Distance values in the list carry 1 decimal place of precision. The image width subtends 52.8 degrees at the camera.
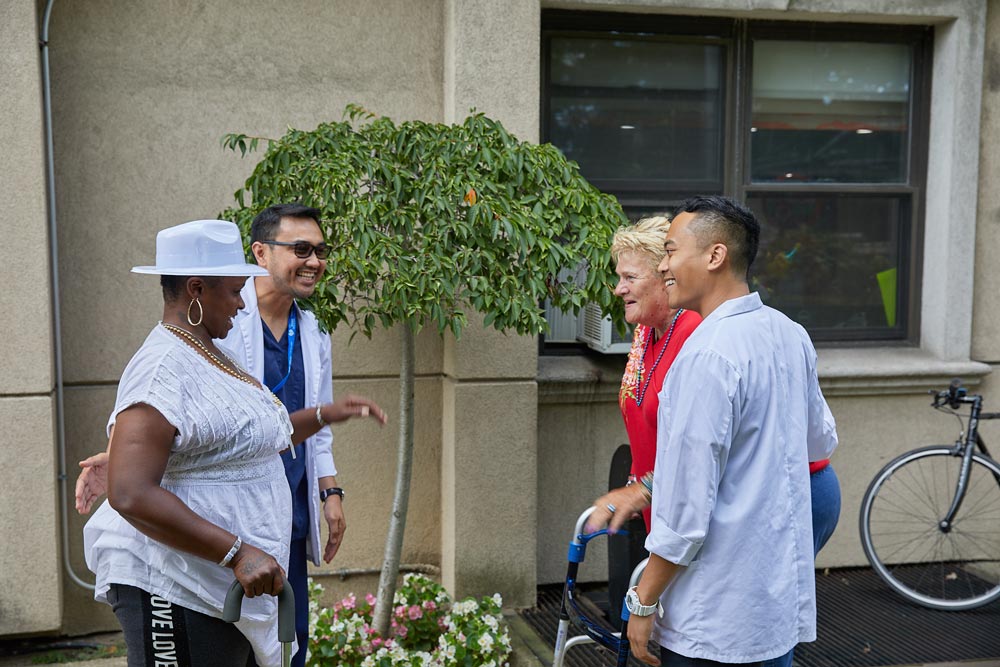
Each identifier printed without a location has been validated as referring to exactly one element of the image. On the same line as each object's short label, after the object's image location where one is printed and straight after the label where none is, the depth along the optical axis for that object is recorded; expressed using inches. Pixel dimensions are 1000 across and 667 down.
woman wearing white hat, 91.7
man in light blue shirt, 97.0
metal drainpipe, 184.4
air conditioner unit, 218.8
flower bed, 174.9
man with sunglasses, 140.9
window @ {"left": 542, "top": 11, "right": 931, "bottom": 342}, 229.9
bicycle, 232.8
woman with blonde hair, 130.7
